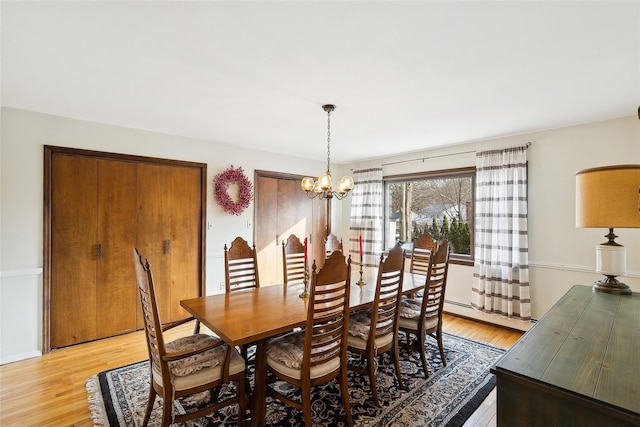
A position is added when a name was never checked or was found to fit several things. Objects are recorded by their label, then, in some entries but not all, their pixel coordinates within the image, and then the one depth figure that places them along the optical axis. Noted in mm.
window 4254
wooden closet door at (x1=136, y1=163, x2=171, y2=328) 3609
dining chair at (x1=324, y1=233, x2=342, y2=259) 3518
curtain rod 3562
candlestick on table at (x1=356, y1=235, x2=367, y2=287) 2889
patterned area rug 2037
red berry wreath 4152
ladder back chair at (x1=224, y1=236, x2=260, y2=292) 2895
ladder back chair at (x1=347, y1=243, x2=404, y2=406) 2164
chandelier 2912
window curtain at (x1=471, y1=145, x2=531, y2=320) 3541
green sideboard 836
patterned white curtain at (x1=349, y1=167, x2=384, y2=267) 5184
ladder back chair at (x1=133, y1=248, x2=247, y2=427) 1659
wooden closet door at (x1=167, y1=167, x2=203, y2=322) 3850
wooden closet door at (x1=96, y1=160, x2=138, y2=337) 3359
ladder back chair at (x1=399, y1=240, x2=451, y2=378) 2577
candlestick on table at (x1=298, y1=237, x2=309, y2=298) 2502
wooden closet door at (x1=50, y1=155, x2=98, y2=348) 3104
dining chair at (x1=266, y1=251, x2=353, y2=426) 1772
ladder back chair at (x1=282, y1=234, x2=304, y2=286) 3221
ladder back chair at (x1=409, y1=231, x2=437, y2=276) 3523
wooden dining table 1766
